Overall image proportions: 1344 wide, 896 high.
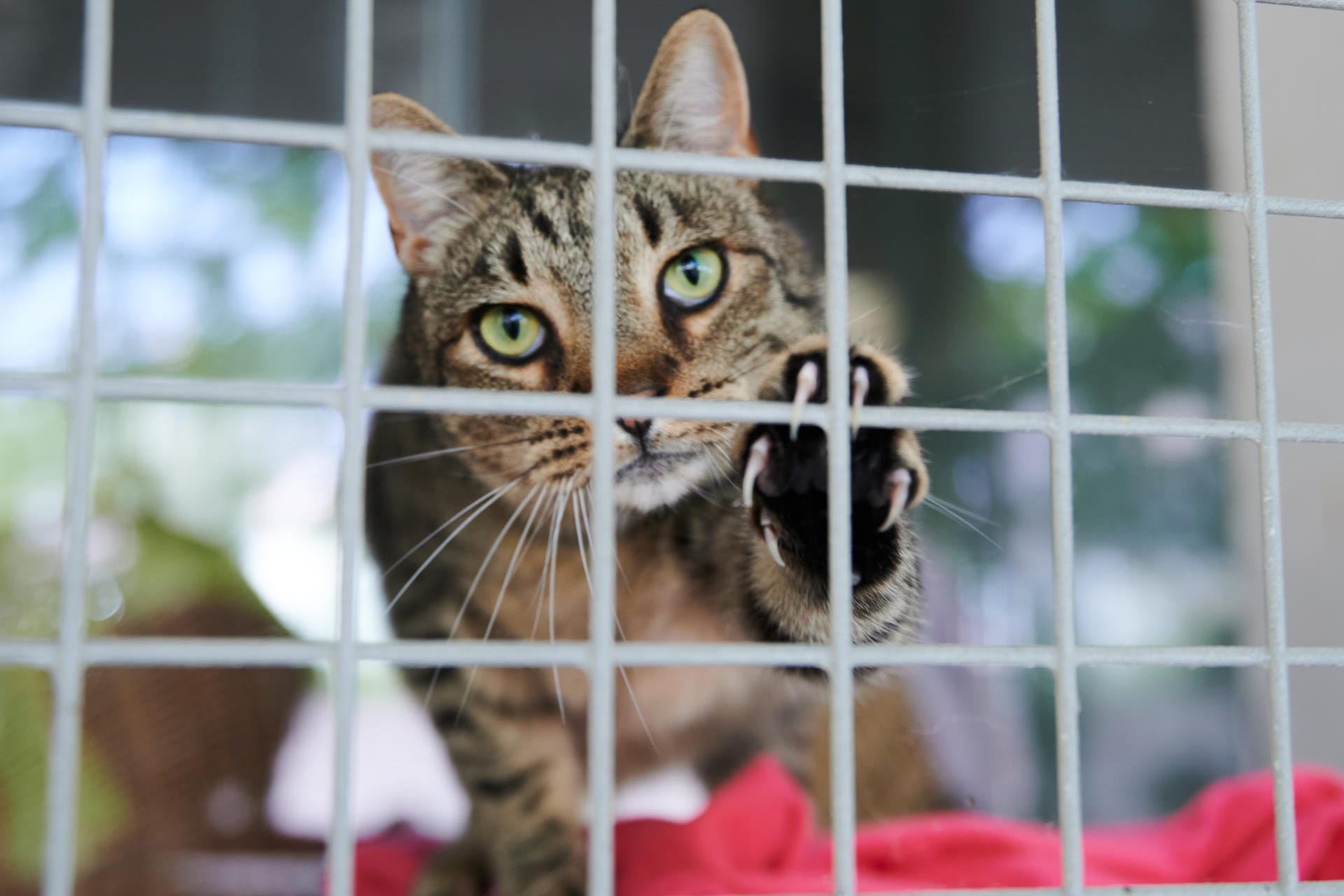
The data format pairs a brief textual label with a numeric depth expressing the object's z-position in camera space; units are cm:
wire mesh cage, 53
